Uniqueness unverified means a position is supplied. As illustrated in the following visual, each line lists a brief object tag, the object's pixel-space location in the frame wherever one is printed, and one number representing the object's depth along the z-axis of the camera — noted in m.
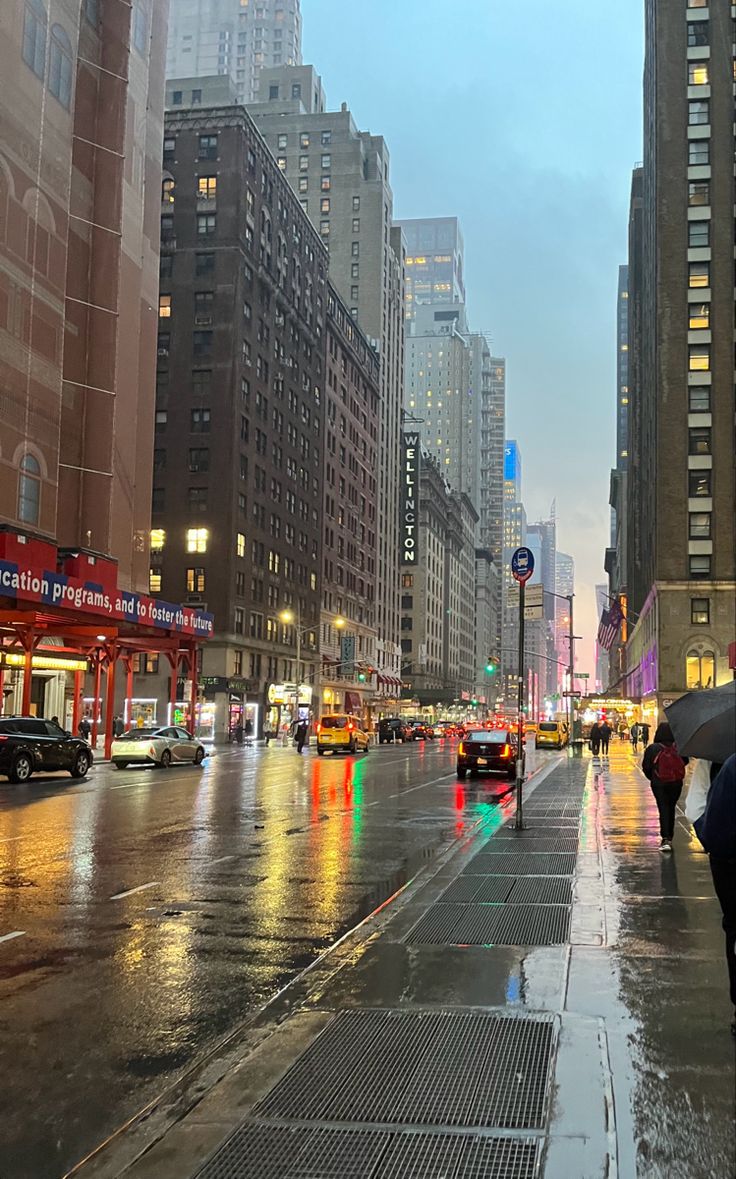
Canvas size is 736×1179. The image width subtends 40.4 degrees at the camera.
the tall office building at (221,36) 199.62
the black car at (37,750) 27.70
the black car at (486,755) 31.12
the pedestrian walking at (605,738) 52.85
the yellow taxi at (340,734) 50.69
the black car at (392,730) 75.06
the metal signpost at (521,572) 16.83
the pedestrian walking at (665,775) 13.88
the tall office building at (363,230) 124.49
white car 36.47
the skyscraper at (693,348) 71.75
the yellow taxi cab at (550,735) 69.91
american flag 85.39
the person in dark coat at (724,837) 5.44
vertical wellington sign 133.62
